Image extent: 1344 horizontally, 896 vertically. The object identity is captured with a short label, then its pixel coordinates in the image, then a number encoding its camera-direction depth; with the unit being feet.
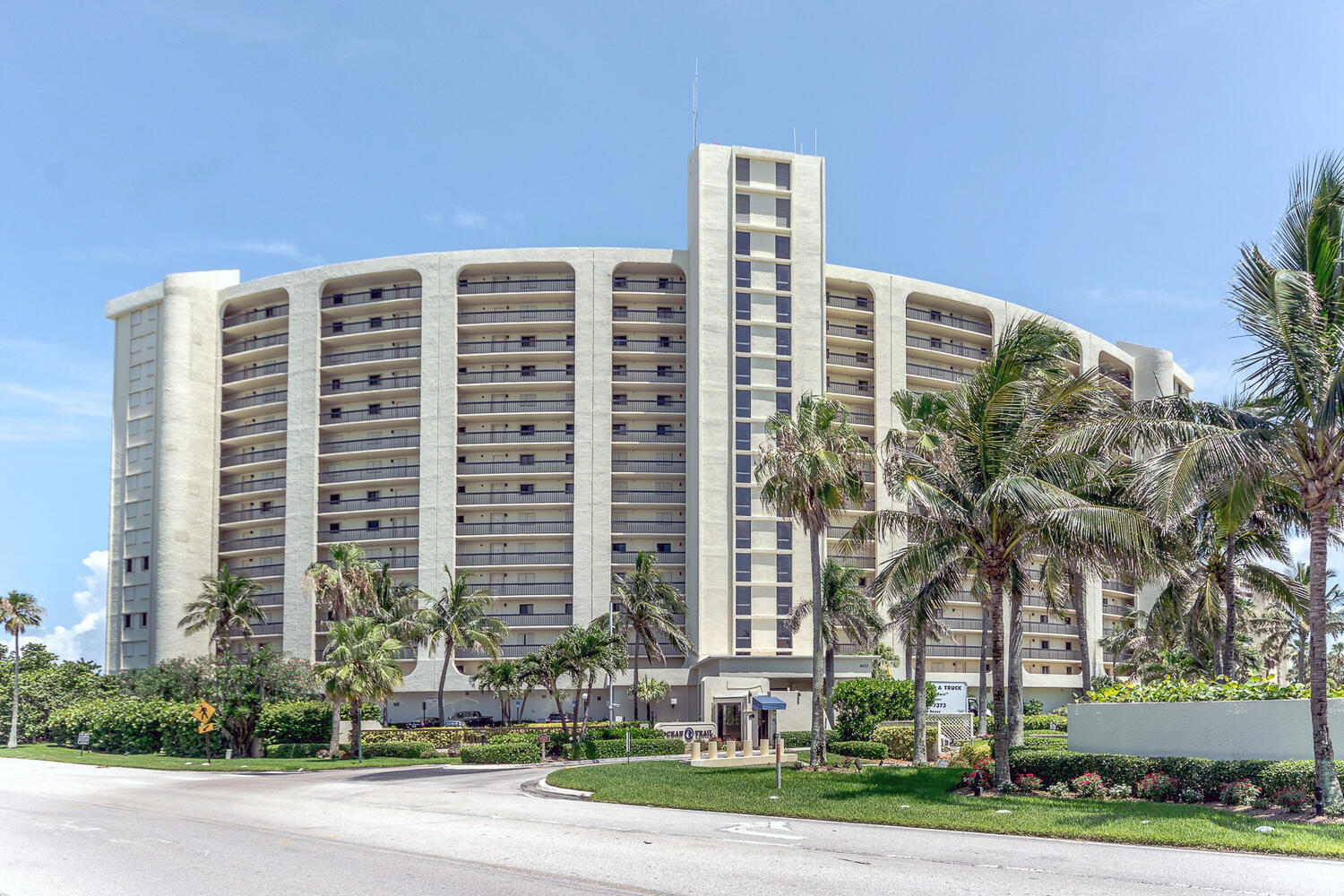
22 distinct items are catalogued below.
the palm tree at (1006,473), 77.82
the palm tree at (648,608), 204.33
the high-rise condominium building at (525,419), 233.55
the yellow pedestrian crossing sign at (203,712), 148.36
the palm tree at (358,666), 151.23
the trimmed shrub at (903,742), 130.41
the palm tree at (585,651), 159.53
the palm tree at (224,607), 212.23
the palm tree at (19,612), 233.76
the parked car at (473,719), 217.97
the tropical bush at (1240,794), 66.69
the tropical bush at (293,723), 169.99
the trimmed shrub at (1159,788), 71.36
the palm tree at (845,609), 172.55
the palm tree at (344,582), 188.44
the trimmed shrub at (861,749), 129.90
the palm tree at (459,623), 194.70
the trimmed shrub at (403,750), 163.32
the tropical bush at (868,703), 159.22
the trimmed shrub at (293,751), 164.25
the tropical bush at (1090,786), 74.18
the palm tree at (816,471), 110.22
